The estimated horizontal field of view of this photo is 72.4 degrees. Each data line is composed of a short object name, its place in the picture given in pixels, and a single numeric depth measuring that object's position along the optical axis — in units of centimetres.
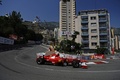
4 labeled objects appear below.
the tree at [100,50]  3079
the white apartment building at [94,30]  3475
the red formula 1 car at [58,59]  803
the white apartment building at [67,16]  8250
